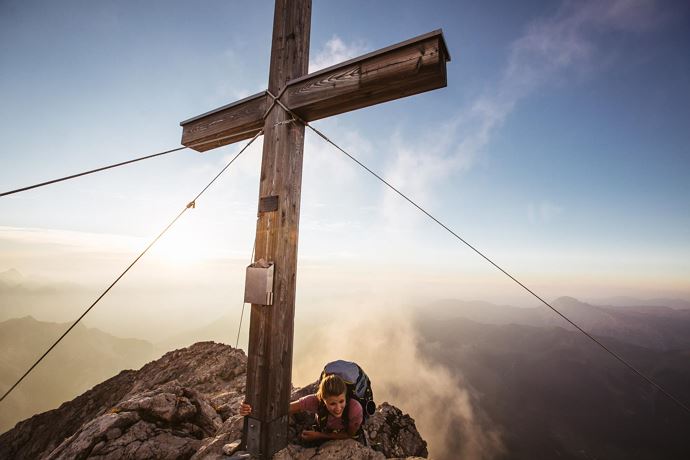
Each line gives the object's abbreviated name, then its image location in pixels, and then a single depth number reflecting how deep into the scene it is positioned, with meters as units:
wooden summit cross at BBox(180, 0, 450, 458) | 2.59
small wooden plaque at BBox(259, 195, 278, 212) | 2.96
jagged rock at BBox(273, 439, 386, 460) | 2.98
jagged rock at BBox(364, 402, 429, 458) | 4.00
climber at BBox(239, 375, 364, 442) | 3.23
